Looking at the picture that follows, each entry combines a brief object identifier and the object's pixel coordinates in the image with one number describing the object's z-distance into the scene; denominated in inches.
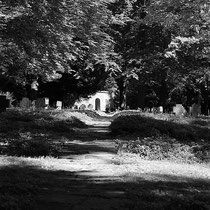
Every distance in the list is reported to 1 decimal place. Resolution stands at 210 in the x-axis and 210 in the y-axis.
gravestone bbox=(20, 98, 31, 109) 1203.8
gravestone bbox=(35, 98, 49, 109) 1233.1
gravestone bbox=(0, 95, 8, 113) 858.9
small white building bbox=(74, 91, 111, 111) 3398.1
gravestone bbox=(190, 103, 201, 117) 1180.9
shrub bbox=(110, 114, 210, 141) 636.1
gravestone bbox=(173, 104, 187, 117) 1242.5
